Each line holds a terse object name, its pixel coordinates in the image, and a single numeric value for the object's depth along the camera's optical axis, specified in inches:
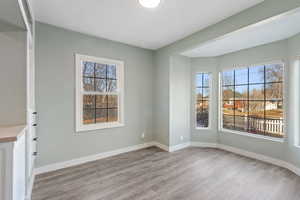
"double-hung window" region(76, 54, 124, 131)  116.3
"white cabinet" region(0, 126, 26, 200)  42.0
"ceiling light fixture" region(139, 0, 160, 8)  71.6
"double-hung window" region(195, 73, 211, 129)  160.1
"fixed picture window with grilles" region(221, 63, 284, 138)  119.7
